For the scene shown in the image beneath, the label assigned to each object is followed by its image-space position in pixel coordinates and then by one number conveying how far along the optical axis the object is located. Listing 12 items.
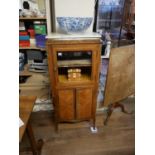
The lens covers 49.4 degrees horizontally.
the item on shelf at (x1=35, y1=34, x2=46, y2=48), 2.31
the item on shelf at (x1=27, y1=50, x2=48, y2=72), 2.47
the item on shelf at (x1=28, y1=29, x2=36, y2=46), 2.36
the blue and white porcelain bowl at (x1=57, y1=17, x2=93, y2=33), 1.63
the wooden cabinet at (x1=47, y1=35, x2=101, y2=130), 1.62
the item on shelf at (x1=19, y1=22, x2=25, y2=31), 2.33
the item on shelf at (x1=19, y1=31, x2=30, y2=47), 2.34
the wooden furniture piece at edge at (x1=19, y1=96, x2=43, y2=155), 1.17
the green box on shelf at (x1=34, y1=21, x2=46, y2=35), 2.28
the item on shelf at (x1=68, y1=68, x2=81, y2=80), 1.85
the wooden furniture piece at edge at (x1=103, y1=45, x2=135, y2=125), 1.89
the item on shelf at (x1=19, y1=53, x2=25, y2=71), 2.46
